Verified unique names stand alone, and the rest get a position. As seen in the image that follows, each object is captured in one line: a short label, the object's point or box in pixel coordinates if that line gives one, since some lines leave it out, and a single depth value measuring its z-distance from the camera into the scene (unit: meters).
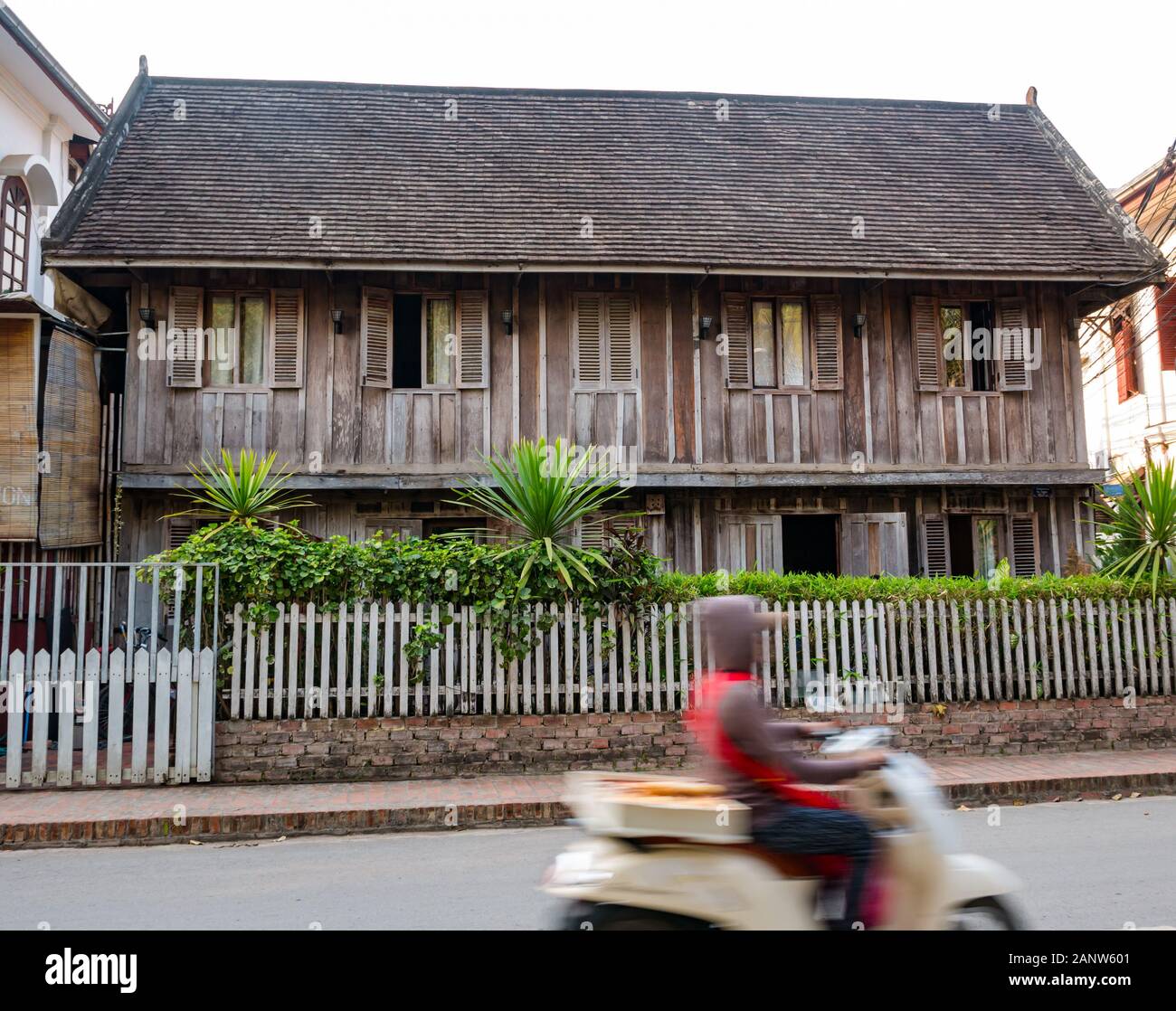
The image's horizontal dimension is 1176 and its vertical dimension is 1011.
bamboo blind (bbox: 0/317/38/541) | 10.01
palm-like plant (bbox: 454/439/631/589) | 8.96
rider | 3.51
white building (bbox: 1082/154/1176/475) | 17.88
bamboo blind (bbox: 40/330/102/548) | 10.70
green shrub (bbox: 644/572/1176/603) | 9.45
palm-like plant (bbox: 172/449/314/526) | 9.55
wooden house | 12.73
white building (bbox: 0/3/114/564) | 10.23
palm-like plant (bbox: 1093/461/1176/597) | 10.23
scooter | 3.38
